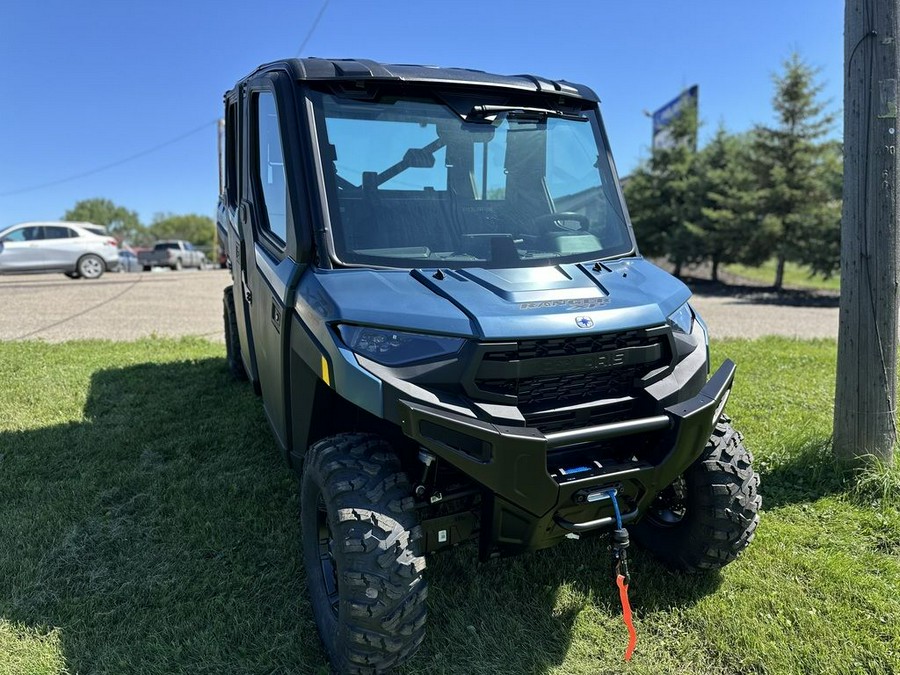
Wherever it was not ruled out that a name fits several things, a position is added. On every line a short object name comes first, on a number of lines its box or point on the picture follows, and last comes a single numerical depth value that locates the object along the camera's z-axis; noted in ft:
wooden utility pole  13.20
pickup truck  107.76
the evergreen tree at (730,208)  55.26
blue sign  67.77
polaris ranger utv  7.93
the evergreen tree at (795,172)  52.29
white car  58.80
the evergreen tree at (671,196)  62.64
